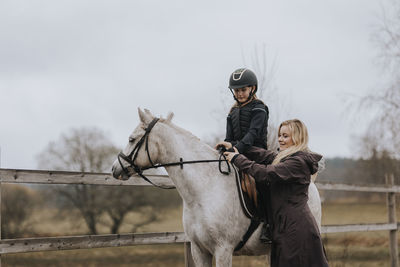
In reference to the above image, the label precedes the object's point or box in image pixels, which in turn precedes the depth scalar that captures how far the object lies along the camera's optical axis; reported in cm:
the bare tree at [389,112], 1382
